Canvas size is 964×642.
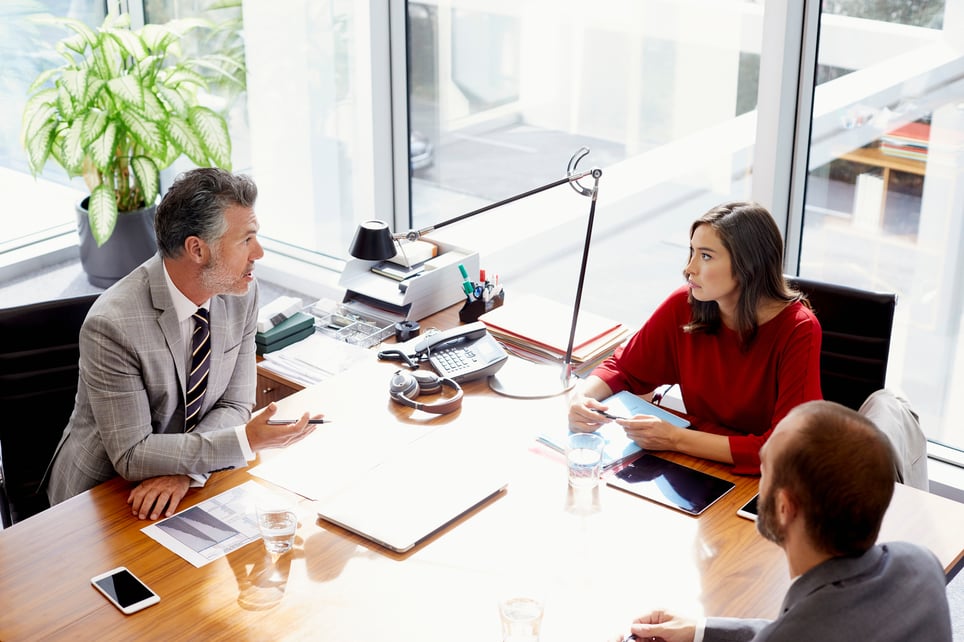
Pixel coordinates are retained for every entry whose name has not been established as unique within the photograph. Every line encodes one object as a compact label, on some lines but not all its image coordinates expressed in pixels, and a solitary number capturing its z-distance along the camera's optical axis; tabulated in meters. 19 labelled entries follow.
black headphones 2.72
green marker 3.32
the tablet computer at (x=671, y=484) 2.32
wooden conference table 1.91
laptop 2.19
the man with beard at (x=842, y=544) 1.54
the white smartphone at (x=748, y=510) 2.26
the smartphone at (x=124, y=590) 1.95
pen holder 3.34
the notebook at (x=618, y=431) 2.53
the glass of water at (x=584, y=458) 2.35
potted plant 4.70
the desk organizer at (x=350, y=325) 3.23
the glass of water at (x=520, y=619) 1.82
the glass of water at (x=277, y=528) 2.11
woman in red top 2.54
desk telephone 2.91
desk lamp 2.80
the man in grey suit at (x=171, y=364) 2.38
